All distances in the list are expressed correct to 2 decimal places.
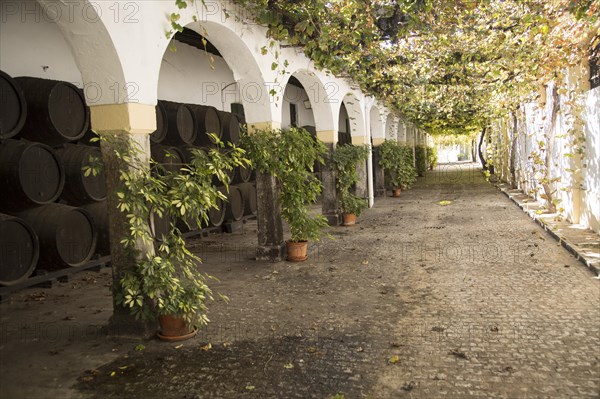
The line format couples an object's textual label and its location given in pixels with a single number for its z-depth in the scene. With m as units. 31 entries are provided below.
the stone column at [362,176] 15.53
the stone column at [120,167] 4.99
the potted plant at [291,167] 8.28
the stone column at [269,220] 8.76
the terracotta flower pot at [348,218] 12.72
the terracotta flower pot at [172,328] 5.07
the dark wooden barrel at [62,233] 6.97
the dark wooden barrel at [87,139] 8.24
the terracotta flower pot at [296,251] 8.69
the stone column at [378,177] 20.17
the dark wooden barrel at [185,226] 10.58
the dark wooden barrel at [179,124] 10.02
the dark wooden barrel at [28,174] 6.54
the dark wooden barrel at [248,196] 12.97
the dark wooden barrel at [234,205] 12.30
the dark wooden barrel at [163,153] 9.66
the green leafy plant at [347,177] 12.39
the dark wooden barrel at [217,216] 11.48
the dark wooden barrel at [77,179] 7.66
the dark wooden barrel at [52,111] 6.98
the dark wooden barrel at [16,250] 6.37
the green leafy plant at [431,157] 40.16
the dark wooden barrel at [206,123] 10.93
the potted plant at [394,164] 19.41
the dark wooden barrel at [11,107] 6.48
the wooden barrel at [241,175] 12.93
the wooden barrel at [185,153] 10.36
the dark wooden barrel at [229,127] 11.91
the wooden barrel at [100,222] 8.09
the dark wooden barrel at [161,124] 9.71
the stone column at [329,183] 12.51
